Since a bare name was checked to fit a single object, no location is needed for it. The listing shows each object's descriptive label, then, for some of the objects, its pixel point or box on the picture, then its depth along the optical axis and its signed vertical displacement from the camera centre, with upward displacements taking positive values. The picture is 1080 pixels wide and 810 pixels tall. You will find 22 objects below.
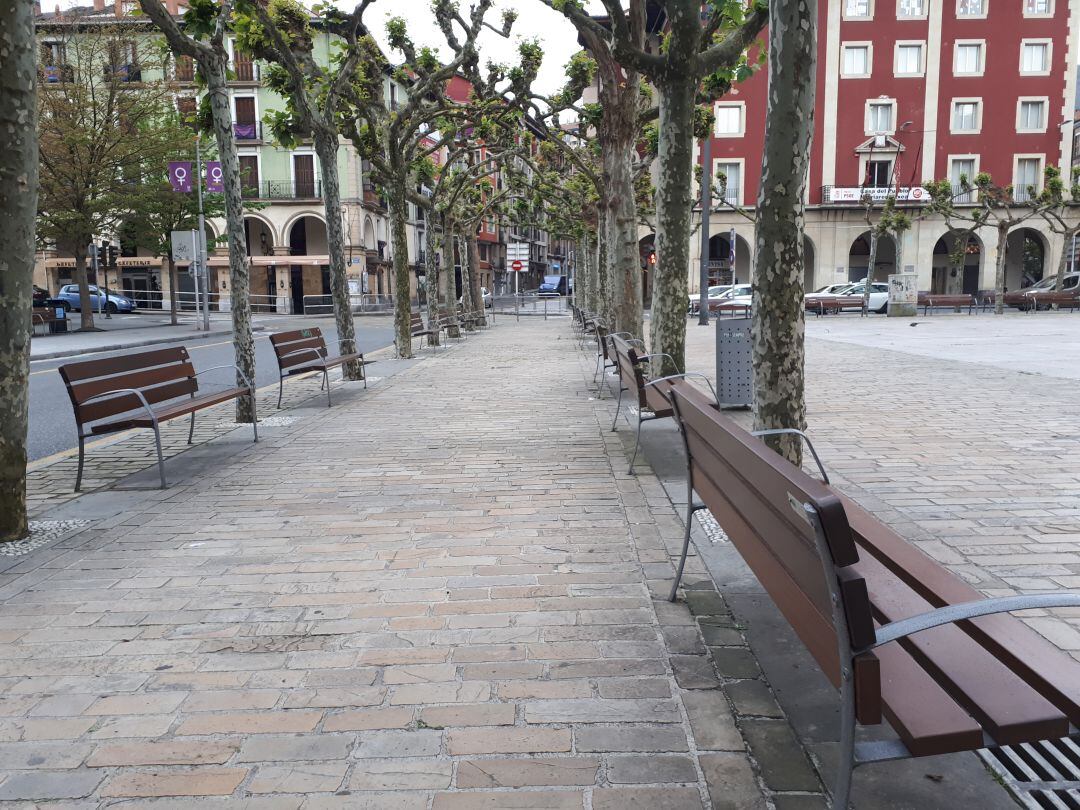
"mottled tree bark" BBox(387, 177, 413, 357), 16.83 +0.62
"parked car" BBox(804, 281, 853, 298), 42.84 +0.18
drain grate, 2.36 -1.38
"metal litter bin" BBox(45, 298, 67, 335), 27.69 -0.74
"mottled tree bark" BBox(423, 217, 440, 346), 21.97 +0.71
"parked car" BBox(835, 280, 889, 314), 40.00 -0.03
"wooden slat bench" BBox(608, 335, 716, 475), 6.73 -0.78
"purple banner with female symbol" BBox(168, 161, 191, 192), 26.34 +3.82
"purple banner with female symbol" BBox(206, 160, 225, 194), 26.19 +3.81
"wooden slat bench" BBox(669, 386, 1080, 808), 1.93 -0.92
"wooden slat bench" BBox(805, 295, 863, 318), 38.46 -0.47
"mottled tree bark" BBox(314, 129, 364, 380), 12.79 +0.79
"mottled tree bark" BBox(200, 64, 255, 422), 8.80 +0.80
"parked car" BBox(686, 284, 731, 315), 39.44 -0.13
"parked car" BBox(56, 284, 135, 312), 39.81 -0.02
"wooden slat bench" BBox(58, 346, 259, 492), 6.32 -0.71
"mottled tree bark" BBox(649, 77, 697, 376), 8.32 +0.73
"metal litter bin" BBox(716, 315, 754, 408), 9.01 -0.76
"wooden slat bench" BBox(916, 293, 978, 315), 37.22 -0.37
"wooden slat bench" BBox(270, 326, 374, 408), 10.16 -0.67
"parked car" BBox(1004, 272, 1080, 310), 36.88 -0.27
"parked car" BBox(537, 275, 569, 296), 86.18 +1.10
